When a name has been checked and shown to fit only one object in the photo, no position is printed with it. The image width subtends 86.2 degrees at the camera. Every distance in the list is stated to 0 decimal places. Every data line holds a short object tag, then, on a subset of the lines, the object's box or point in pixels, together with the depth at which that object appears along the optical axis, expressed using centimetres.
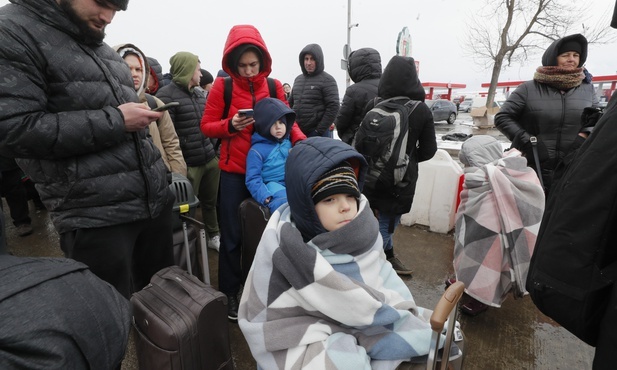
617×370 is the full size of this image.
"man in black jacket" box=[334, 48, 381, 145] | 365
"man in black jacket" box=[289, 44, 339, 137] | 437
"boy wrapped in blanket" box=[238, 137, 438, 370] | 111
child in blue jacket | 213
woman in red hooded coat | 215
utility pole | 1585
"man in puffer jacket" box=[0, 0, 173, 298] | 121
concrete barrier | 365
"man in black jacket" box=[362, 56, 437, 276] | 260
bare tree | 1744
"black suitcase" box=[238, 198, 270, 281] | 211
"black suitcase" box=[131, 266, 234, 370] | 143
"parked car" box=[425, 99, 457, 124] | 1723
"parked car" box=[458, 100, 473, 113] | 2764
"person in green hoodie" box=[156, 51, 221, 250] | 321
